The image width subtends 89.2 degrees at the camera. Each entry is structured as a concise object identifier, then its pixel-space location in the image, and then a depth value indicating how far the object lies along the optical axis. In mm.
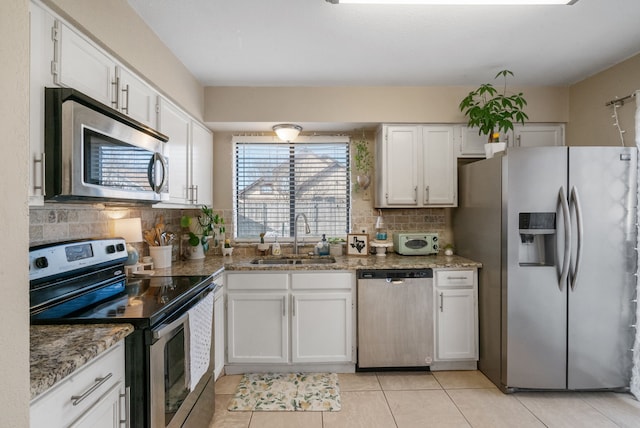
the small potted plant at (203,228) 3020
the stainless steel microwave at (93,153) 1213
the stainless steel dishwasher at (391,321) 2684
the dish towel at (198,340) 1691
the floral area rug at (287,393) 2266
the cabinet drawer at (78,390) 888
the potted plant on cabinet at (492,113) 2734
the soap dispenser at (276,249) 3240
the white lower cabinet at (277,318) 2670
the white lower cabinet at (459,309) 2740
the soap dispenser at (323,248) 3230
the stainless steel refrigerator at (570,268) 2316
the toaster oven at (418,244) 3117
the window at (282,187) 3432
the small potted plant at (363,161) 3329
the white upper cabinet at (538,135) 3102
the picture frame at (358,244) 3188
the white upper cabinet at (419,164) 3059
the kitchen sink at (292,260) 3021
